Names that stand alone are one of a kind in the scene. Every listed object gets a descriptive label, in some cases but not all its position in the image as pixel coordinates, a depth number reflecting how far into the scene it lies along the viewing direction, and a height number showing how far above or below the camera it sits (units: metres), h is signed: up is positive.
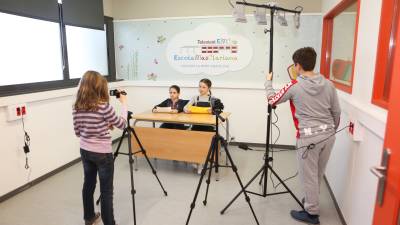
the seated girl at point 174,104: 4.09 -0.55
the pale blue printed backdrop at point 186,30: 4.40 +0.36
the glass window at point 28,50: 3.15 +0.18
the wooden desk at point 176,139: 3.45 -0.90
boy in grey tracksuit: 2.31 -0.40
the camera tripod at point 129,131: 2.33 -0.56
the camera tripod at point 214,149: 2.35 -0.70
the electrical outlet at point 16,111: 2.97 -0.49
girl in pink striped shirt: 2.14 -0.49
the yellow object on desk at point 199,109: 3.88 -0.58
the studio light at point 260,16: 3.07 +0.54
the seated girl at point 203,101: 3.98 -0.50
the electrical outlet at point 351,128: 2.31 -0.49
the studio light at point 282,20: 3.54 +0.57
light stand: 2.57 -0.73
